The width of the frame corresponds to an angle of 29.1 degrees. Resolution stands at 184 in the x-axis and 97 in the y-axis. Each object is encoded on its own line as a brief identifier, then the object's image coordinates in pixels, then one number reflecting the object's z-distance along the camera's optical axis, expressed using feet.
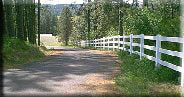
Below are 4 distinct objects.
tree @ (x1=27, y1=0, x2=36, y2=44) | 94.06
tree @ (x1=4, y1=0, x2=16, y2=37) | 70.64
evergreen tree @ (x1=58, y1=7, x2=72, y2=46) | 299.79
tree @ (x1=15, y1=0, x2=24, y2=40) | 77.71
